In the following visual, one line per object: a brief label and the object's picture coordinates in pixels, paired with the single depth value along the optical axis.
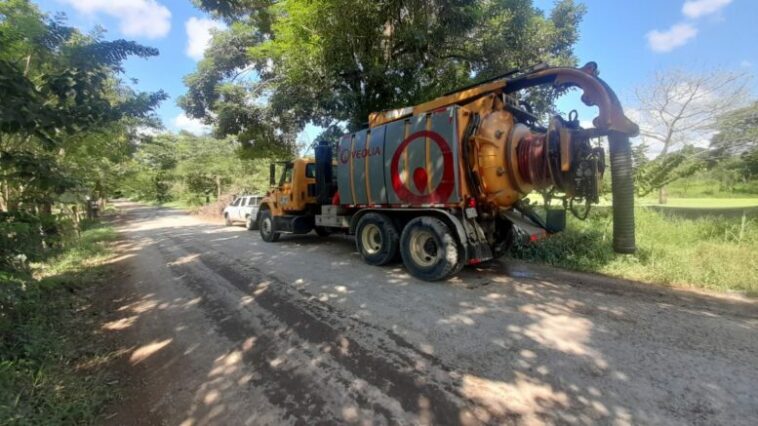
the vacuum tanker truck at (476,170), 5.04
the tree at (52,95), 2.78
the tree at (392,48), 9.36
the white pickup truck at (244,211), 14.71
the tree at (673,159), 9.41
